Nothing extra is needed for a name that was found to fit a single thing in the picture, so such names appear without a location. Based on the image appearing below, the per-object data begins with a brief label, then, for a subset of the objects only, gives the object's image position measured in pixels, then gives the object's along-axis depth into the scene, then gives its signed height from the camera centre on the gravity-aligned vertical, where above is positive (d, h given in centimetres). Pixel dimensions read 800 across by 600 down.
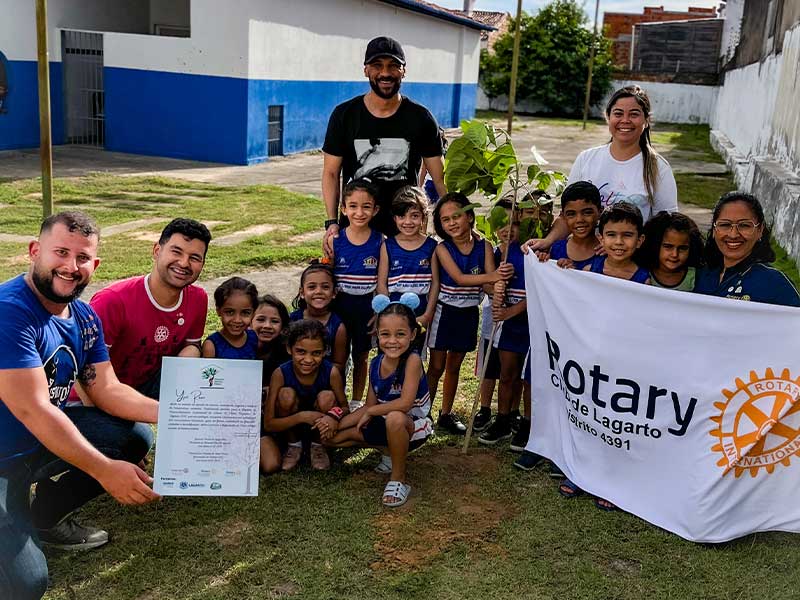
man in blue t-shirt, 291 -118
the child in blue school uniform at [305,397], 396 -136
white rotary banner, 341 -114
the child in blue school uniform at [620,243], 384 -54
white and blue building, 1453 +29
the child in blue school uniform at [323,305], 433 -102
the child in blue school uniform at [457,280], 433 -84
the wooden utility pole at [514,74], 1520 +70
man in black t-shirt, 457 -18
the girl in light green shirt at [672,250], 383 -56
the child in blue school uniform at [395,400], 386 -133
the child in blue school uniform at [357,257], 439 -77
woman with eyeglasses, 360 -54
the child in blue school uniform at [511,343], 438 -116
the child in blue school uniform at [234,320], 404 -103
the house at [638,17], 5425 +660
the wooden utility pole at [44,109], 578 -16
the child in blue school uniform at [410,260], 436 -76
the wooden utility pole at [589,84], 2976 +119
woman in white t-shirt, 421 -22
